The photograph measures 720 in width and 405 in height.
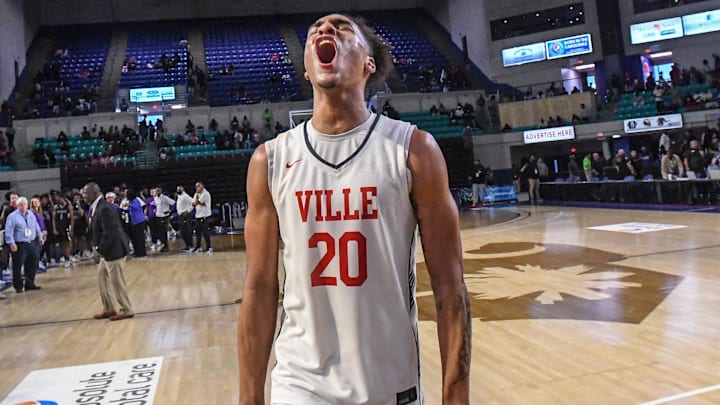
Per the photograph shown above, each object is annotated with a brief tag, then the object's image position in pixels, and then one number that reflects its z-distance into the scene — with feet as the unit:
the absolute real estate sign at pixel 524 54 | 96.84
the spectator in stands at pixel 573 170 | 69.10
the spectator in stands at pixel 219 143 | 76.38
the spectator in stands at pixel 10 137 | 76.07
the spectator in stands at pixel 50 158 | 72.33
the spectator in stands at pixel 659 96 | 75.25
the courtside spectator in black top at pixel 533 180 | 71.82
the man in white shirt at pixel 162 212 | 47.93
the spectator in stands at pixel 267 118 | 83.94
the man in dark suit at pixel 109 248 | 23.53
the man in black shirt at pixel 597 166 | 63.15
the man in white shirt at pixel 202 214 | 44.14
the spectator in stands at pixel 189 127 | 80.89
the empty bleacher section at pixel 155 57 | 97.30
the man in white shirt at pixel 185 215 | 45.88
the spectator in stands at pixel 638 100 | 79.56
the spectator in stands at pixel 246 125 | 80.17
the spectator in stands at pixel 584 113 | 82.69
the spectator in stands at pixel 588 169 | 64.44
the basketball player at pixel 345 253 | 5.13
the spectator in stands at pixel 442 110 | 88.87
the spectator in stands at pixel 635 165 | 57.93
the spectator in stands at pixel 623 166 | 57.21
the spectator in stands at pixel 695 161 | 48.75
